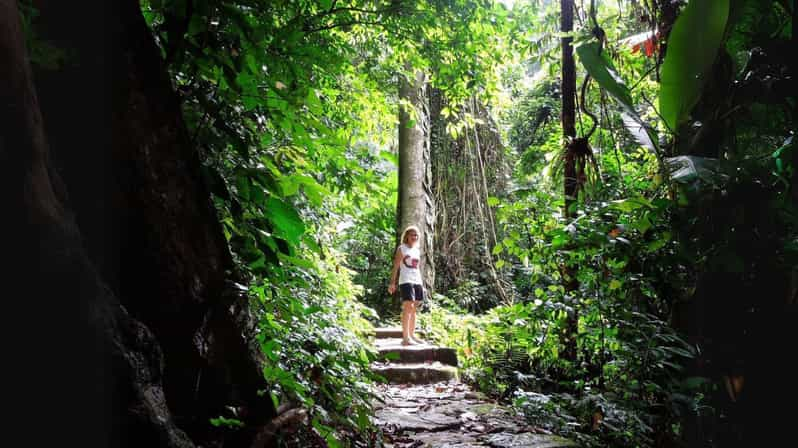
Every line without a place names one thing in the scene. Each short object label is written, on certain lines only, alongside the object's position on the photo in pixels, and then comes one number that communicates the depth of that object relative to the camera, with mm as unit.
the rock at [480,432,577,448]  3051
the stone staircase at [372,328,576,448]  3246
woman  7055
